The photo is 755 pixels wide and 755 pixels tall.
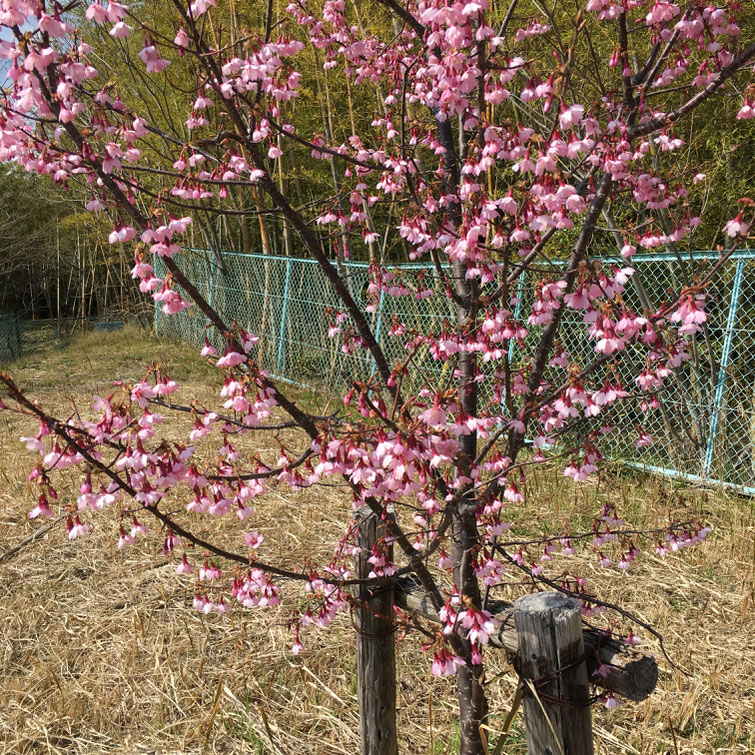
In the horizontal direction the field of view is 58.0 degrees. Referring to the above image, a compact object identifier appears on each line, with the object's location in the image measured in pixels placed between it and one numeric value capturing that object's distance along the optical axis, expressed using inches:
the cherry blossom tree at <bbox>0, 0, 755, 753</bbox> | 49.9
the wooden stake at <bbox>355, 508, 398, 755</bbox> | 70.0
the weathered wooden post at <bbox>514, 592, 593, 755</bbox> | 52.2
